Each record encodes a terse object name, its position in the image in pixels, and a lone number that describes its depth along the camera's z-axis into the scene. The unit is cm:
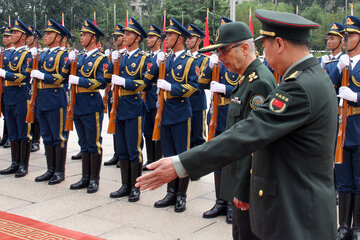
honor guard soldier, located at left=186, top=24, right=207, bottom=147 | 692
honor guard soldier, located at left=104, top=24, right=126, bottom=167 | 671
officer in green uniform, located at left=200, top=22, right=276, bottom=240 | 294
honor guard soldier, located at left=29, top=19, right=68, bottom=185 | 666
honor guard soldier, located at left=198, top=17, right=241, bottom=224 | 513
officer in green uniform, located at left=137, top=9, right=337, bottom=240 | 205
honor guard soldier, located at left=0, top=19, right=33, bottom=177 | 718
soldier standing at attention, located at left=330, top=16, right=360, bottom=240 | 459
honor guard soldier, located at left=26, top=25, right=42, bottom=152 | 896
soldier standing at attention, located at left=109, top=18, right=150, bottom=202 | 597
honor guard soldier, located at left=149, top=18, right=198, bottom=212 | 563
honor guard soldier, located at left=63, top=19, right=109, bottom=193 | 623
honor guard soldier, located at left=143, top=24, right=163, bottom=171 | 767
